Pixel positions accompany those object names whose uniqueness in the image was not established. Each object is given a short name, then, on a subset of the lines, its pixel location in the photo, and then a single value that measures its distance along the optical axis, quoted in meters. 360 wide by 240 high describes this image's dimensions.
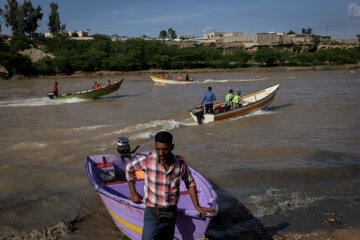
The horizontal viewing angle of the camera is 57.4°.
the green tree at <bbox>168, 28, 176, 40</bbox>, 143.75
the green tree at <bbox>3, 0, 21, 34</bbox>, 83.19
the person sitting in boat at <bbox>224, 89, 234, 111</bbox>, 15.78
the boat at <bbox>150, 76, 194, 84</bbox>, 36.41
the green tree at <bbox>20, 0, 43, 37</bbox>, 84.11
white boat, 14.52
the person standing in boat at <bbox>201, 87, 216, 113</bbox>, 14.60
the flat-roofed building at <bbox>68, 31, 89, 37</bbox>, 118.75
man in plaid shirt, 3.39
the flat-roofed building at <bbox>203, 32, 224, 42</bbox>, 151.46
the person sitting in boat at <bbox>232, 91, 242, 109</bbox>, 15.87
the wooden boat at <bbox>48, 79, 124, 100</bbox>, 22.95
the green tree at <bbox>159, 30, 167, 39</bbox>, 144.94
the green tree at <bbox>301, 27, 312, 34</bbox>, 136.25
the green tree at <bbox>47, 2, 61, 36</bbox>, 86.69
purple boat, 4.18
